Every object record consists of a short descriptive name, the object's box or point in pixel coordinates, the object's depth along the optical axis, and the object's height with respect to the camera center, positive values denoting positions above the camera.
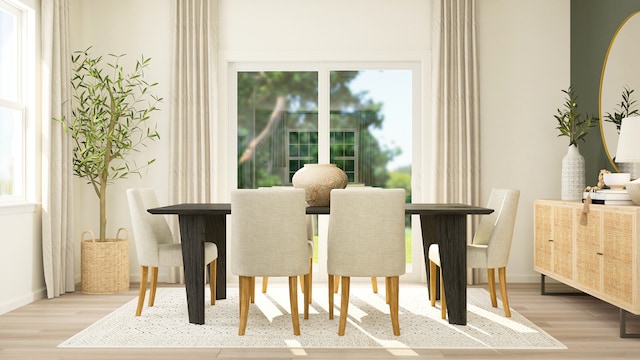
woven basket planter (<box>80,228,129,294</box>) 5.05 -0.85
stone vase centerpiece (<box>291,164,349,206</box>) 4.25 -0.10
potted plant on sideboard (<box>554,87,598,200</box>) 4.94 +0.18
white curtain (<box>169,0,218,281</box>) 5.61 +0.58
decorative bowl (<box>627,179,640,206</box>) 3.69 -0.15
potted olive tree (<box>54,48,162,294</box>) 5.08 +0.31
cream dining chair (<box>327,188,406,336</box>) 3.56 -0.41
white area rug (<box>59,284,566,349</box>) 3.45 -1.03
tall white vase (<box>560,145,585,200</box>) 4.93 -0.08
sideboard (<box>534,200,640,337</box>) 3.57 -0.57
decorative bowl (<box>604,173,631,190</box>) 4.03 -0.09
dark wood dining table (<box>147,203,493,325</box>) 3.86 -0.58
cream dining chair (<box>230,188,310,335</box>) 3.55 -0.42
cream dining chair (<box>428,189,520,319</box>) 4.01 -0.56
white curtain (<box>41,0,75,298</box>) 4.85 +0.07
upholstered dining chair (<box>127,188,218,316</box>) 4.05 -0.55
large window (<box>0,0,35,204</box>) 4.58 +0.58
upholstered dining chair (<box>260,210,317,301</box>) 4.64 -0.61
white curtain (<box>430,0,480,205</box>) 5.61 +0.58
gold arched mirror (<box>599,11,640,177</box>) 4.47 +0.70
